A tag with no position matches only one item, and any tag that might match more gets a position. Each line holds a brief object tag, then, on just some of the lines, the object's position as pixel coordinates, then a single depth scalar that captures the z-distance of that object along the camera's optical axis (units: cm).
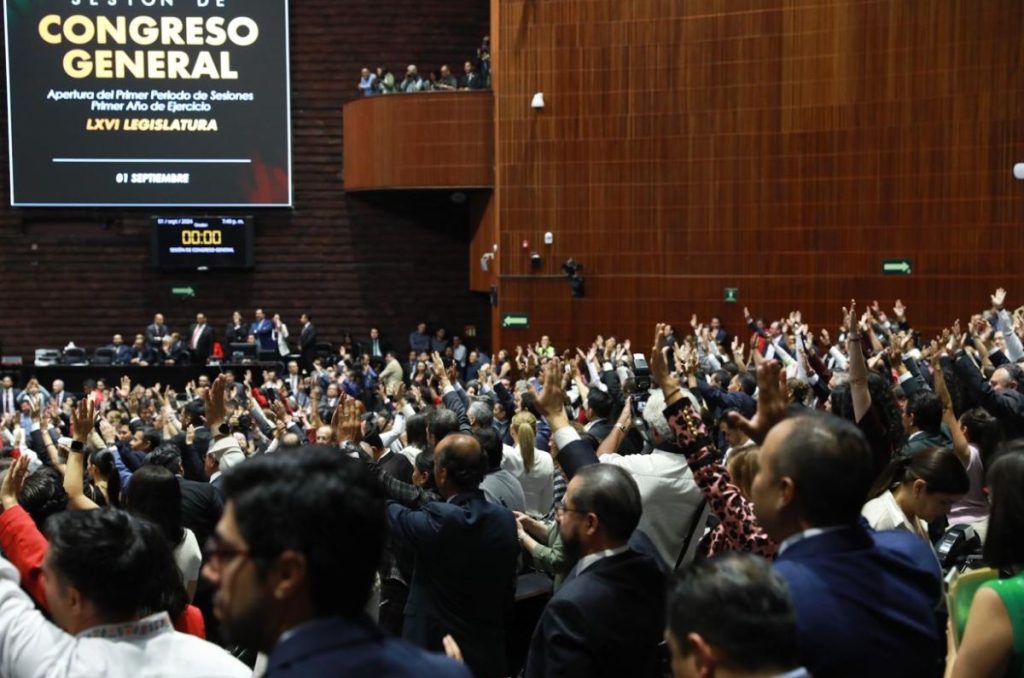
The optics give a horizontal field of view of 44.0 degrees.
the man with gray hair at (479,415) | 598
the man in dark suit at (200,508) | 465
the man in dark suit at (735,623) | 198
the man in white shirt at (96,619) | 240
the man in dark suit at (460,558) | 397
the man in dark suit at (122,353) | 2034
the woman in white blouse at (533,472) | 569
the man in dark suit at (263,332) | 2120
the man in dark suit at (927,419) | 518
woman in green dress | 247
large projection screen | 2134
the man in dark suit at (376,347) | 2156
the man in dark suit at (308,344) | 2155
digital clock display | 2180
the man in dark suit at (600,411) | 680
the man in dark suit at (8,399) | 1820
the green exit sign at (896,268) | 1719
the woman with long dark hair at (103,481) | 524
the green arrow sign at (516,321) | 1950
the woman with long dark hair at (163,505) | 402
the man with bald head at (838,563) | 237
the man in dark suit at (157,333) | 2102
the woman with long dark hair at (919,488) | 373
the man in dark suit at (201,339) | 2100
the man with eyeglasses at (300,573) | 192
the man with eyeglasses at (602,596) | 301
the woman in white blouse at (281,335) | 2131
